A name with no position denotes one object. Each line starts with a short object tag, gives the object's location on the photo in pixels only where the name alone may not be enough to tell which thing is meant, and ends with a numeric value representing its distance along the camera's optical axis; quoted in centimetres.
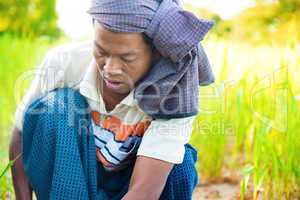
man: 204
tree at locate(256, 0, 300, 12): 1253
